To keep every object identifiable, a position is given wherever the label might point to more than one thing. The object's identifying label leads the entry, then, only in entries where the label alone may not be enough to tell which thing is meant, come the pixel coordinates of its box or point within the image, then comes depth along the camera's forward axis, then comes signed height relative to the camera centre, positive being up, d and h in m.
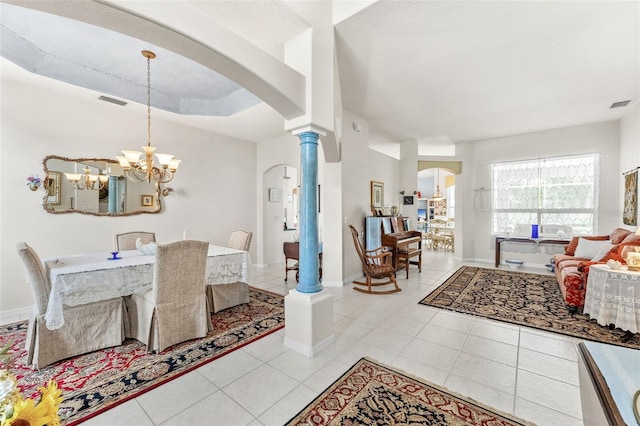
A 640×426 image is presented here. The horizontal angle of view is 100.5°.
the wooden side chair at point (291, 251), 4.86 -0.79
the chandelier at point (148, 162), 2.98 +0.53
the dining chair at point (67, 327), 2.26 -1.11
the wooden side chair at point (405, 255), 5.27 -0.93
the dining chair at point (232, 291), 3.40 -1.12
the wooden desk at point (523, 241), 5.58 -0.66
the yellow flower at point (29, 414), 0.69 -0.55
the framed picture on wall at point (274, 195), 6.42 +0.33
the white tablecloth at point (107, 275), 2.29 -0.68
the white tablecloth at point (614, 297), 2.72 -0.92
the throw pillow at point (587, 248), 4.37 -0.63
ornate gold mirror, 3.64 +0.27
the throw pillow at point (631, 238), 3.47 -0.36
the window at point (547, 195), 5.57 +0.36
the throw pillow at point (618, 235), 3.99 -0.37
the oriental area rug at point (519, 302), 2.91 -1.31
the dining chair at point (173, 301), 2.50 -0.93
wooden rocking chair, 4.32 -1.00
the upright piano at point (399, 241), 5.16 -0.64
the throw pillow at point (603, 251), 3.83 -0.59
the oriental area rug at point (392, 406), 1.71 -1.36
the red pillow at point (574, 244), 4.72 -0.62
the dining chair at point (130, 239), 3.63 -0.46
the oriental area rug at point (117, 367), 1.92 -1.38
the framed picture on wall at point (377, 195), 5.73 +0.32
